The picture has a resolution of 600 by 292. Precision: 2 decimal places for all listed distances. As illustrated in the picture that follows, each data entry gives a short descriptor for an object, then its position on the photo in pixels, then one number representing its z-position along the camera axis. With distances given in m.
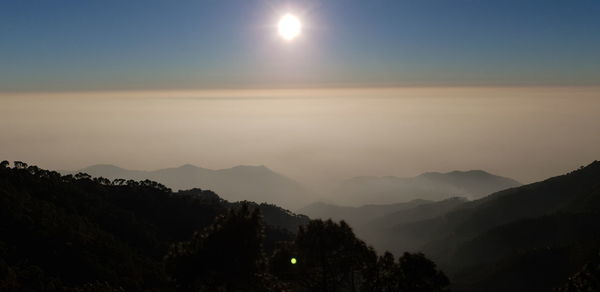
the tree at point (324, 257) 44.06
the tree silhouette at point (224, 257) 37.72
